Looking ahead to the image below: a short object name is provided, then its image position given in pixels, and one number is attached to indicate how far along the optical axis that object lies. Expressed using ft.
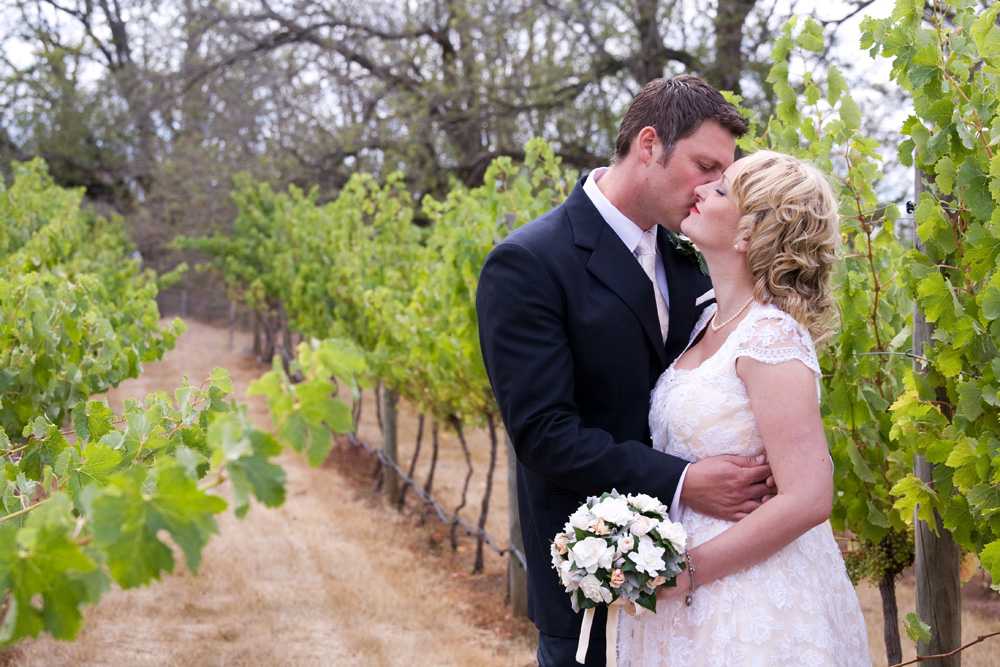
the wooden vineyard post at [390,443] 27.78
